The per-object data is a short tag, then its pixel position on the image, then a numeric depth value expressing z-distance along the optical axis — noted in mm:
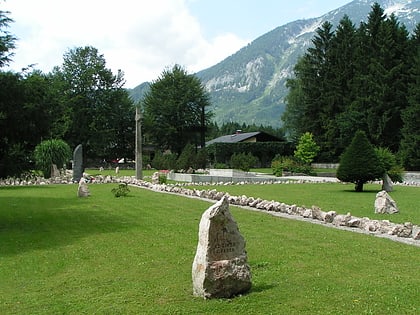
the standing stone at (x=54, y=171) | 34156
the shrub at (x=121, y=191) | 19188
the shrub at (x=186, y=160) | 39469
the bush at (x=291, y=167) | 38216
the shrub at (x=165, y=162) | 41341
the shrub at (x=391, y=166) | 26609
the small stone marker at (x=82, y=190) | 19406
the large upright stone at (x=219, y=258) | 5477
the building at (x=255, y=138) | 65500
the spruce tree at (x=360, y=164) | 21344
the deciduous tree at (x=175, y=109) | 63594
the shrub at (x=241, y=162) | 41638
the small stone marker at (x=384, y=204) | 13406
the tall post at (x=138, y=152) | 31203
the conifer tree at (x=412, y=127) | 43781
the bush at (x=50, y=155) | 34312
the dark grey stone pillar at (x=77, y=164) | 29922
